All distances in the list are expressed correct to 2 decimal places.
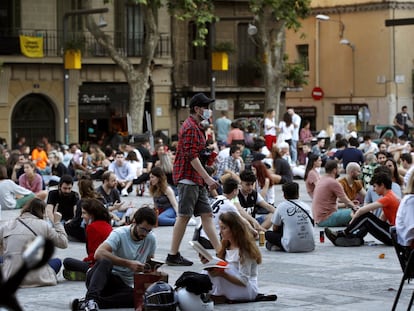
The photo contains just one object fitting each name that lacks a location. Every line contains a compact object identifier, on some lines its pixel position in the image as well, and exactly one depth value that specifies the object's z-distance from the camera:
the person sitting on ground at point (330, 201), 18.61
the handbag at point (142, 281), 10.75
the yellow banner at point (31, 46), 43.56
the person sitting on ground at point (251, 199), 17.91
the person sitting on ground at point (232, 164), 25.28
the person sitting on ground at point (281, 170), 24.05
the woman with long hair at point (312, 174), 21.91
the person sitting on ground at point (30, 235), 12.05
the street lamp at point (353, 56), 58.61
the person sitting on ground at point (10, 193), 22.72
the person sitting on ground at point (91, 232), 12.67
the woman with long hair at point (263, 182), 21.30
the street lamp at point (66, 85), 41.50
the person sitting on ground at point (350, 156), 27.96
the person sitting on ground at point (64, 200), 17.86
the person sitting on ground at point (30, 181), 24.55
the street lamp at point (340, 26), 59.31
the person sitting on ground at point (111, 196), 19.02
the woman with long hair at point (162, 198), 19.08
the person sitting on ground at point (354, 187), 20.27
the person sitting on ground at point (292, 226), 15.67
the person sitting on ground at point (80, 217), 16.83
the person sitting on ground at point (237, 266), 11.31
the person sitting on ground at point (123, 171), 26.61
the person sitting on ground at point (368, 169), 22.73
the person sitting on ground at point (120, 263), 10.91
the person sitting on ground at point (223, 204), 15.57
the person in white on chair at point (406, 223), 10.94
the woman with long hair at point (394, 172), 19.59
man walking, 13.58
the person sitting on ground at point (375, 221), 16.06
